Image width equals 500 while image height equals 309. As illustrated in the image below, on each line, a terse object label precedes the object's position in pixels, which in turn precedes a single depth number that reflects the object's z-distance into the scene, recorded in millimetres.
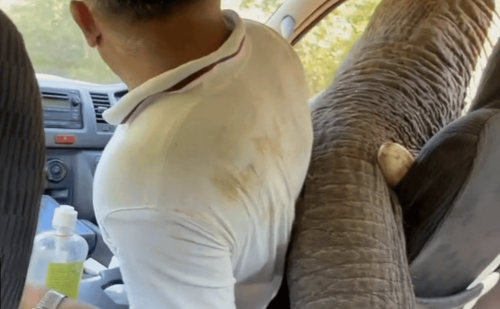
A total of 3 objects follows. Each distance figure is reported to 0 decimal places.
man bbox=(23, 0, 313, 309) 660
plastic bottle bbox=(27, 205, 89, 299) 1007
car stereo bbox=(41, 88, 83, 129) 1864
